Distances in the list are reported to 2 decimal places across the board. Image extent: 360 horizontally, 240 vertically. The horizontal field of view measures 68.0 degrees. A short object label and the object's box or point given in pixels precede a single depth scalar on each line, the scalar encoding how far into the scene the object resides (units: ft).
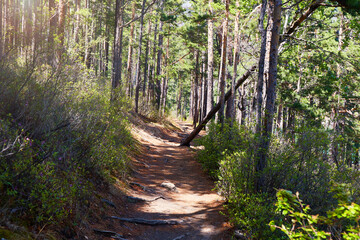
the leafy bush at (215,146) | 32.63
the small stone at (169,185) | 28.91
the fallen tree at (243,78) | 24.12
